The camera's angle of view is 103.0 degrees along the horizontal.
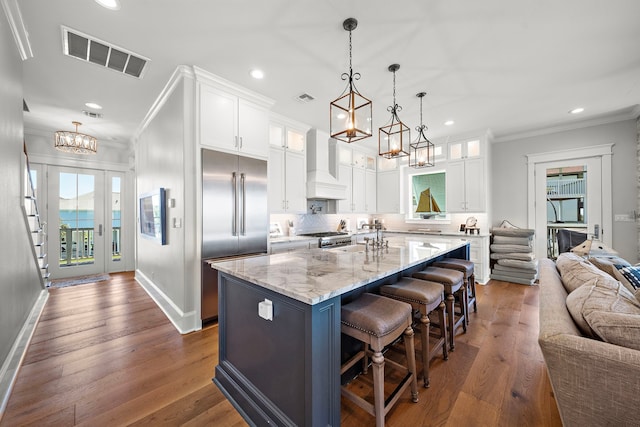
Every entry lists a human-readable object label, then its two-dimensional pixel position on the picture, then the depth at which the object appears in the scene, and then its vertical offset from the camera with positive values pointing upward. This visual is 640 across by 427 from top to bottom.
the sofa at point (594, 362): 1.00 -0.62
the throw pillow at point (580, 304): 1.21 -0.49
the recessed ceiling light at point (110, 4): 1.93 +1.62
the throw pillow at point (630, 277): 1.76 -0.47
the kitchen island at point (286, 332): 1.31 -0.70
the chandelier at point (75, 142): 4.00 +1.17
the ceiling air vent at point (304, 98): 3.46 +1.61
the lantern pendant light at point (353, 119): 2.02 +0.80
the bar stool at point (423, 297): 1.89 -0.64
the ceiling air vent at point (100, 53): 2.33 +1.61
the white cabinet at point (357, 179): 5.45 +0.78
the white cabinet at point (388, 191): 6.01 +0.52
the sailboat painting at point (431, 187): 5.75 +0.60
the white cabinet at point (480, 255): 4.63 -0.79
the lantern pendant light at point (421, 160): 3.37 +0.71
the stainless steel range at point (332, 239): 4.40 -0.46
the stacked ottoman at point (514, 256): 4.60 -0.81
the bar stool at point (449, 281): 2.35 -0.64
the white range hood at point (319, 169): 4.66 +0.84
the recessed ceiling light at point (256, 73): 2.88 +1.61
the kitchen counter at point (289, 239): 3.87 -0.41
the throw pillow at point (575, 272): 1.65 -0.43
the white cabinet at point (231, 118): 2.96 +1.21
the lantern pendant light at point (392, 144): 2.64 +0.73
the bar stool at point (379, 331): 1.42 -0.69
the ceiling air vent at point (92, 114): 4.00 +1.61
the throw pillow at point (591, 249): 3.18 -0.49
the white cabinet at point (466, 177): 4.87 +0.70
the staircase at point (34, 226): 3.12 -0.15
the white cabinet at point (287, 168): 4.14 +0.77
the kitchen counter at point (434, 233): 4.83 -0.42
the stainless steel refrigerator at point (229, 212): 2.95 +0.02
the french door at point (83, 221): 5.01 -0.14
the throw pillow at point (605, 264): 1.97 -0.44
